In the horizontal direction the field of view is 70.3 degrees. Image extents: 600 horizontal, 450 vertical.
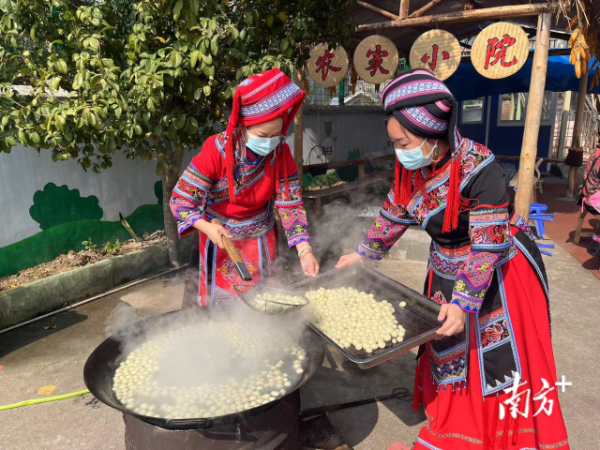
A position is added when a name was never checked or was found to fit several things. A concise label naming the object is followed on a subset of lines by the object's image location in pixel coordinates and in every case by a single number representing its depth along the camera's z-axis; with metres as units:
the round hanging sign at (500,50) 5.12
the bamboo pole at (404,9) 6.17
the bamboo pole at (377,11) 6.29
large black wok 1.75
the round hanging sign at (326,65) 6.21
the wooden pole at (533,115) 5.41
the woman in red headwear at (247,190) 2.36
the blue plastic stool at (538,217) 7.37
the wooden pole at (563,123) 14.41
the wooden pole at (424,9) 6.05
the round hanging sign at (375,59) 6.07
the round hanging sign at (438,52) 5.60
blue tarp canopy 10.28
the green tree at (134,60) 3.77
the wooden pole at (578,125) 9.87
